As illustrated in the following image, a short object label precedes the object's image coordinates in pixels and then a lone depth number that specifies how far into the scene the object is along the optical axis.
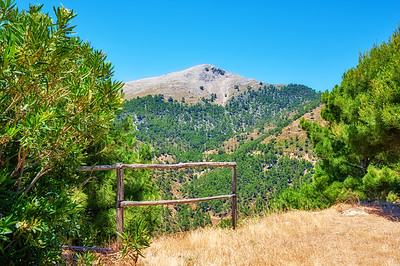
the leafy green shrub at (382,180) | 7.98
